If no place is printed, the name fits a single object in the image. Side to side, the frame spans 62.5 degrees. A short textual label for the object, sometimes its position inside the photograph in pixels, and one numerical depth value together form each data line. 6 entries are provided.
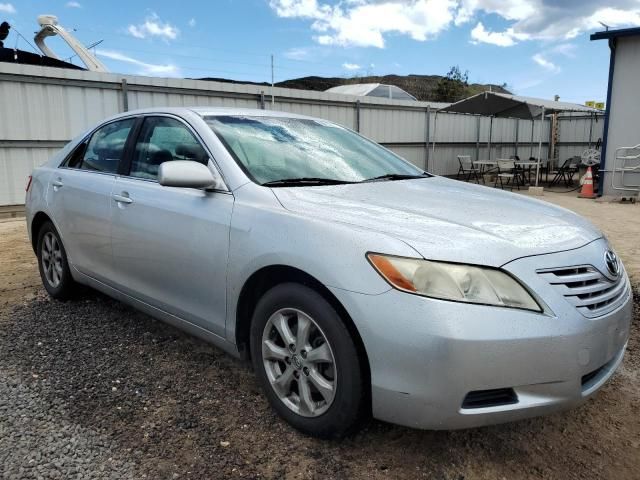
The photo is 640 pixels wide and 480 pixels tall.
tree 40.38
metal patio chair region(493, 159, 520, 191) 14.19
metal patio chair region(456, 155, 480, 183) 15.35
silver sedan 1.93
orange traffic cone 12.62
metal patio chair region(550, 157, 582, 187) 15.44
